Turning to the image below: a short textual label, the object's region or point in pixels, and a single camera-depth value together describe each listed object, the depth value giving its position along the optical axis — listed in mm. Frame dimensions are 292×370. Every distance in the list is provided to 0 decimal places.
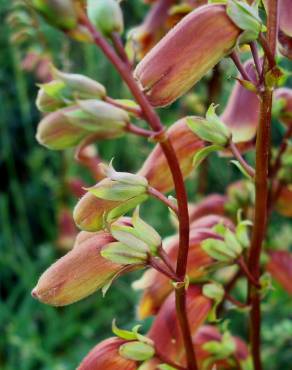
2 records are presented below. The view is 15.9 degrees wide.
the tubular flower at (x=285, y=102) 315
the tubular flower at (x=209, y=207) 372
